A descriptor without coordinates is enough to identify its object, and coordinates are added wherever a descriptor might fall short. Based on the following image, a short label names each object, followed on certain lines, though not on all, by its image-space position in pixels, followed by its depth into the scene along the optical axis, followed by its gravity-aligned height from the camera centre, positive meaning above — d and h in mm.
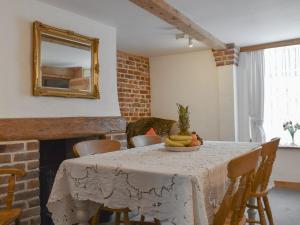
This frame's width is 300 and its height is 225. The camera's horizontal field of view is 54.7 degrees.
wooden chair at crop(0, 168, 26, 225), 1992 -553
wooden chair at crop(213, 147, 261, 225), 1382 -372
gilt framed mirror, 2660 +553
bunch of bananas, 2295 -192
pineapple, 2275 -33
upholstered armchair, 4453 -141
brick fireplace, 2377 -288
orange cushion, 4139 -214
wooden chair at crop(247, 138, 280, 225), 2072 -434
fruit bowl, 2273 -252
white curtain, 4527 +343
